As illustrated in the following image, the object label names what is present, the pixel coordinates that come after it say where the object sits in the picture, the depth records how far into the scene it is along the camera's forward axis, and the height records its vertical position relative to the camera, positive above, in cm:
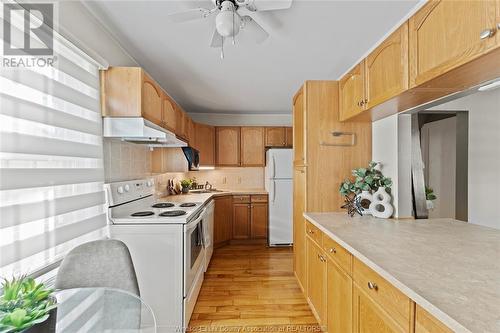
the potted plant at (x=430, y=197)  185 -25
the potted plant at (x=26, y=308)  63 -40
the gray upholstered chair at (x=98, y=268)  121 -53
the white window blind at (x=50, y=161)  114 +3
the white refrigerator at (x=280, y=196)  397 -51
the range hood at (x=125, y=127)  190 +30
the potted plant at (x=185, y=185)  405 -34
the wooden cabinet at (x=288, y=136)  459 +56
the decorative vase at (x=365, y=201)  200 -30
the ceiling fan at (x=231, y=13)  135 +90
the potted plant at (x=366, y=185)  201 -17
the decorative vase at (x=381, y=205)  191 -32
